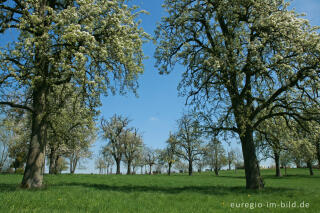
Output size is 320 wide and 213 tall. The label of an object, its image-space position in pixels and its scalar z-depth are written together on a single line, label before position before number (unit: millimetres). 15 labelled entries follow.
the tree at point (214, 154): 54844
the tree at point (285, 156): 54819
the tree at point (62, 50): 11875
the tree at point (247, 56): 14125
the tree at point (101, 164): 122075
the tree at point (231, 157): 101838
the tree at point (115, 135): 63906
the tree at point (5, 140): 49500
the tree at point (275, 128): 17469
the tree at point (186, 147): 56312
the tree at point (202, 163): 59944
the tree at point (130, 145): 66750
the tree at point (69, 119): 14641
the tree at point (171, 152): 61469
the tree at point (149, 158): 97662
